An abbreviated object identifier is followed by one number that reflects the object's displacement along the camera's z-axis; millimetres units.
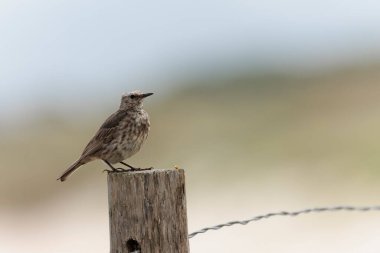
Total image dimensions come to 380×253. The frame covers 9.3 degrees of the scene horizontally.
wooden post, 13266
